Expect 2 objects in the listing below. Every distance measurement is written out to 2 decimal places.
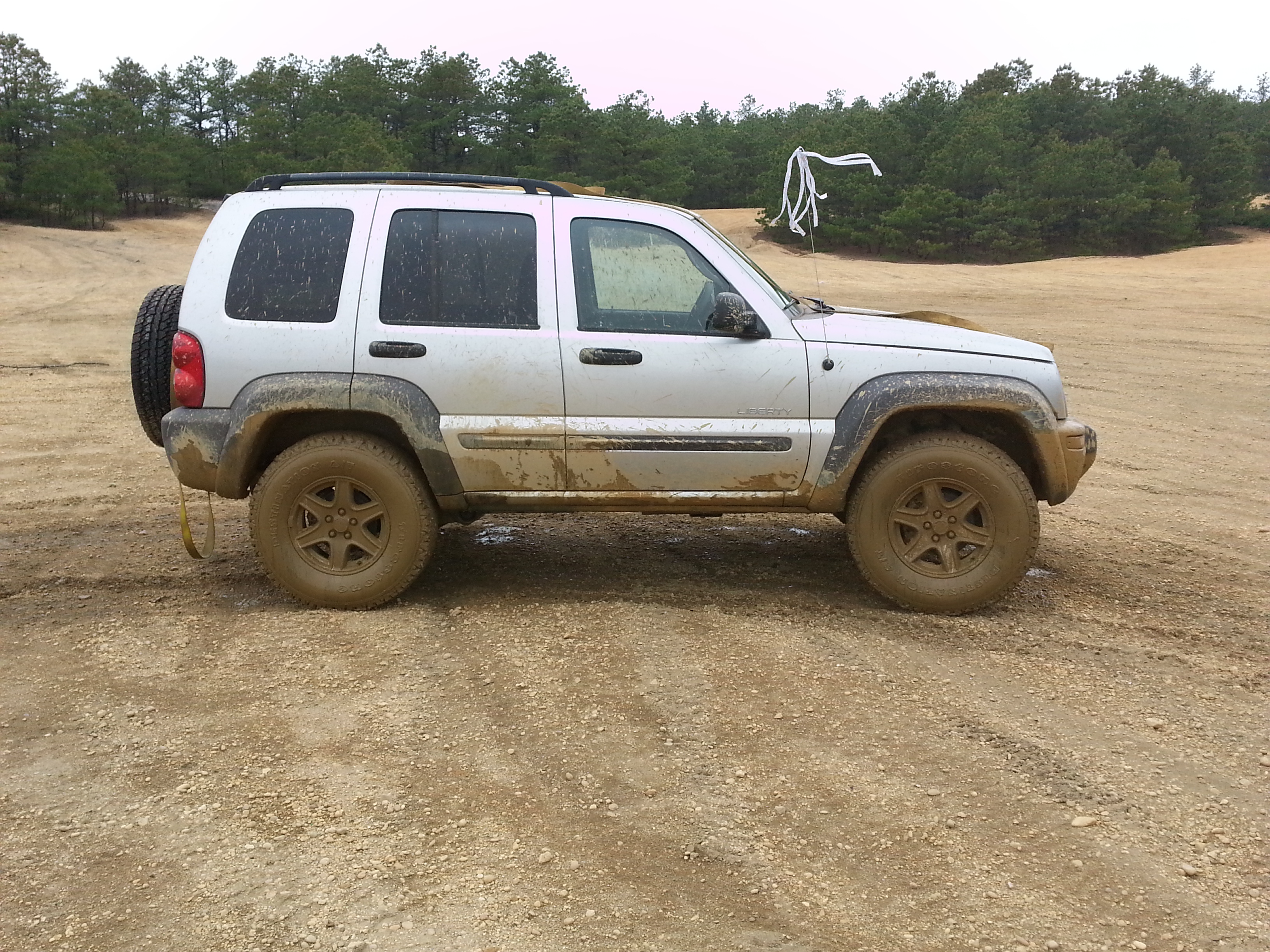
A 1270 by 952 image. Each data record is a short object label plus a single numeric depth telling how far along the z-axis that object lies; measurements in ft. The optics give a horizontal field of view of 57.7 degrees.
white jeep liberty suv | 17.61
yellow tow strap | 18.72
